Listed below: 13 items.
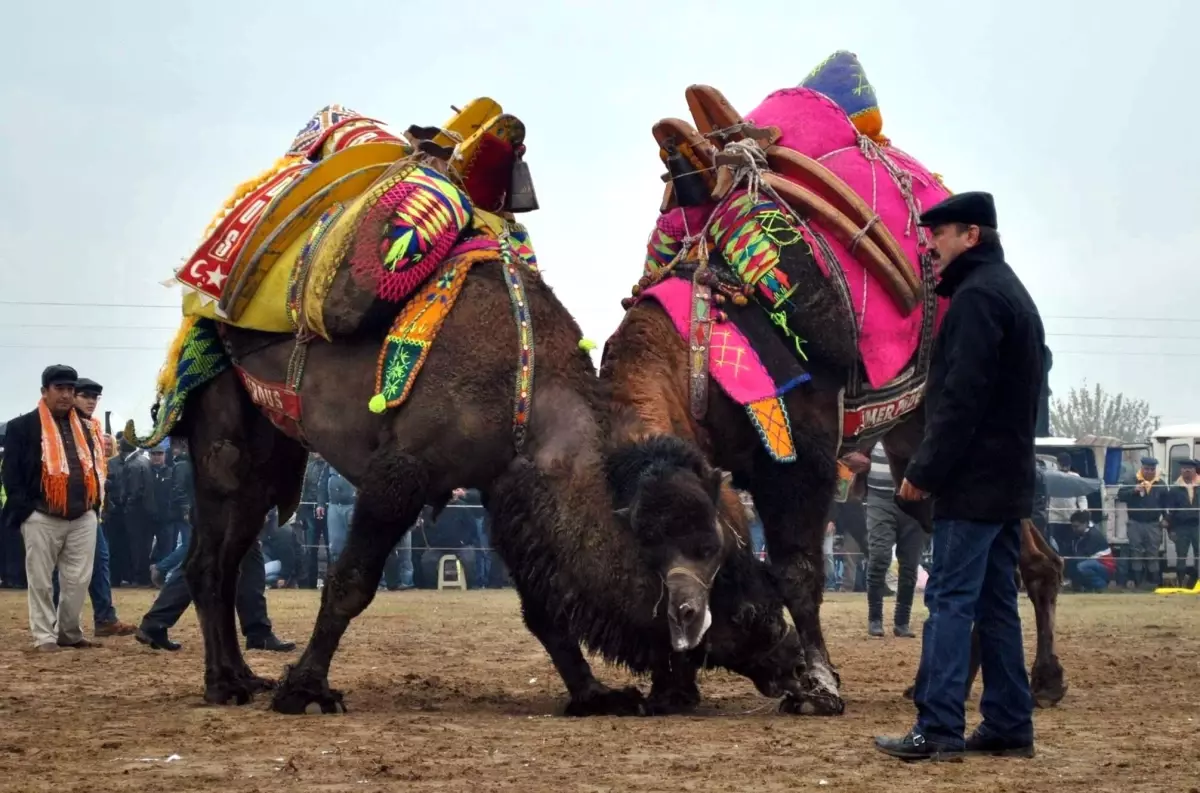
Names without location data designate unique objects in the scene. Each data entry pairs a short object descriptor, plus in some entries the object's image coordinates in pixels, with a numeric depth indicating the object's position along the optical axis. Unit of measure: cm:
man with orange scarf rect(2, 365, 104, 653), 1347
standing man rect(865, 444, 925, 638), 1522
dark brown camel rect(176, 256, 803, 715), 750
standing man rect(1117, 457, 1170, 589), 2420
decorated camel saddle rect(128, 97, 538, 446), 826
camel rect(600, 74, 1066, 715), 824
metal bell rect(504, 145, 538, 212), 915
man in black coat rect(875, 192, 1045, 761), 629
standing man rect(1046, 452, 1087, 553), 2433
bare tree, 8794
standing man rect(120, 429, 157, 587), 2208
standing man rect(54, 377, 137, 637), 1466
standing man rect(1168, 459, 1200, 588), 2419
